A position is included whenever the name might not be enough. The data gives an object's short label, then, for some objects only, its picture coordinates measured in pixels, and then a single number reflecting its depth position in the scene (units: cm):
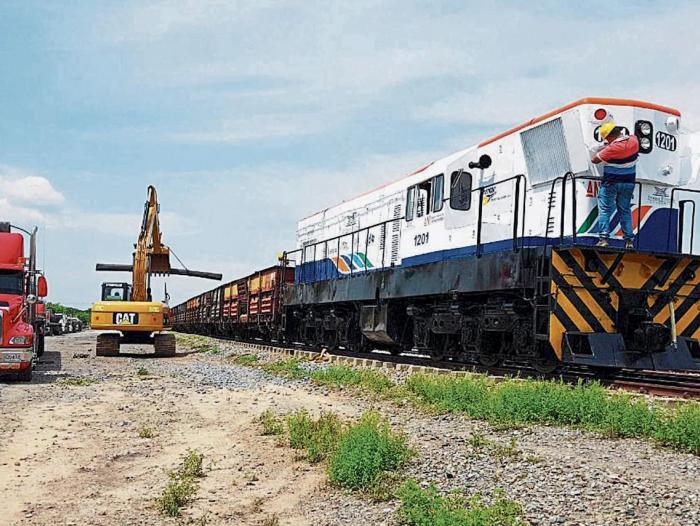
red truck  1181
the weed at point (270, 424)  740
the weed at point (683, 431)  567
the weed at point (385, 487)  493
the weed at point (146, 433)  748
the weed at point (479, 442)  591
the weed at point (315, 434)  623
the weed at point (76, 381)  1184
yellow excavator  1945
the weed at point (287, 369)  1269
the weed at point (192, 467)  595
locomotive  961
